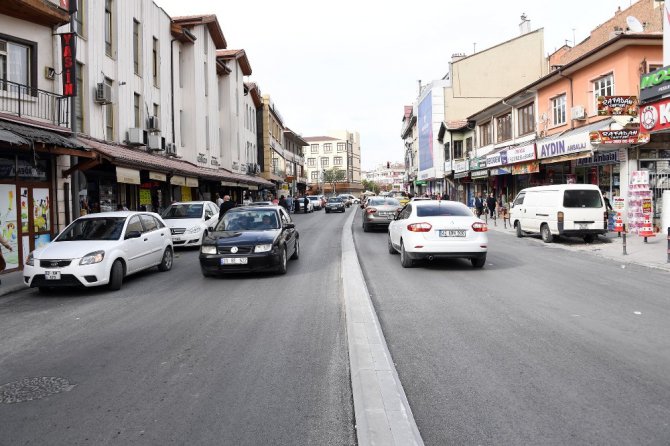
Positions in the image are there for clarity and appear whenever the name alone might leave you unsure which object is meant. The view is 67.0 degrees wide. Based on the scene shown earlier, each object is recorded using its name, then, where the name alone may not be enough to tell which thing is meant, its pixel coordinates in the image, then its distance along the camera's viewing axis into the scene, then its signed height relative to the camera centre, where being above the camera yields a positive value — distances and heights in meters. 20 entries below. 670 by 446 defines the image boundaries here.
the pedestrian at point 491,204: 28.96 +0.32
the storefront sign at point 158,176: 18.03 +1.47
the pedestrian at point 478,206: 28.65 +0.23
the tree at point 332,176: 127.62 +9.26
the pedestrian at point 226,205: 16.70 +0.31
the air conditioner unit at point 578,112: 20.36 +3.87
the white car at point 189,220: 15.88 -0.14
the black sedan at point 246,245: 9.73 -0.61
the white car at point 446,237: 10.48 -0.56
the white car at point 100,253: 8.67 -0.66
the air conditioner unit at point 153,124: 22.42 +4.08
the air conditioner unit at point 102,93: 17.89 +4.39
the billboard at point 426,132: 48.93 +8.13
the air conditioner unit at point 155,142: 21.97 +3.21
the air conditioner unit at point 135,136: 20.33 +3.23
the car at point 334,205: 46.16 +0.69
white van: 15.55 -0.11
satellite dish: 21.33 +7.71
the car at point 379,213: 20.80 -0.04
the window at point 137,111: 22.23 +4.64
